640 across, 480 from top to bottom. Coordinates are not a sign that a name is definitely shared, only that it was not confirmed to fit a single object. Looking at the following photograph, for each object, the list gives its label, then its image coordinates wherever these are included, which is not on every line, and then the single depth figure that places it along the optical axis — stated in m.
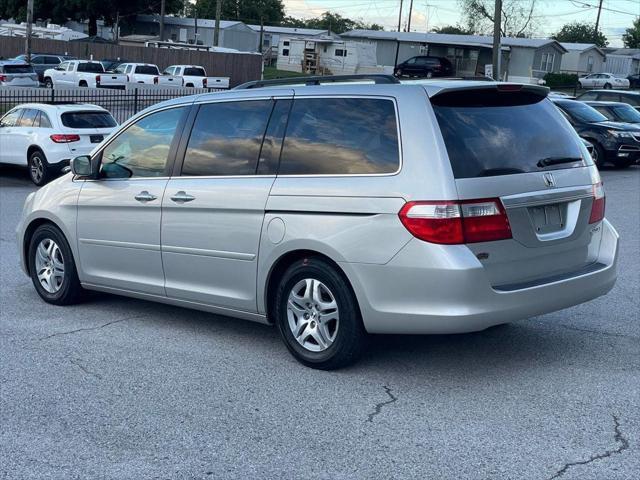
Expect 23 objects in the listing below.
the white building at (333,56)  74.44
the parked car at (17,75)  41.19
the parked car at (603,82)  71.06
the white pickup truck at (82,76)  43.38
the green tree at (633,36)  123.50
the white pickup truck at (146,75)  45.66
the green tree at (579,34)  125.75
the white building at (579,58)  84.31
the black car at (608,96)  29.22
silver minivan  5.39
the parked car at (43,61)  51.62
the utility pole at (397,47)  74.43
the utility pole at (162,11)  71.29
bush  66.75
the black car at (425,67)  62.59
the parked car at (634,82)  77.06
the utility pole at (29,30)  45.50
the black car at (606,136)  22.27
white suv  18.12
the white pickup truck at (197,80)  45.72
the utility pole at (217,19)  52.00
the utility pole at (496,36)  32.88
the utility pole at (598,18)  85.44
